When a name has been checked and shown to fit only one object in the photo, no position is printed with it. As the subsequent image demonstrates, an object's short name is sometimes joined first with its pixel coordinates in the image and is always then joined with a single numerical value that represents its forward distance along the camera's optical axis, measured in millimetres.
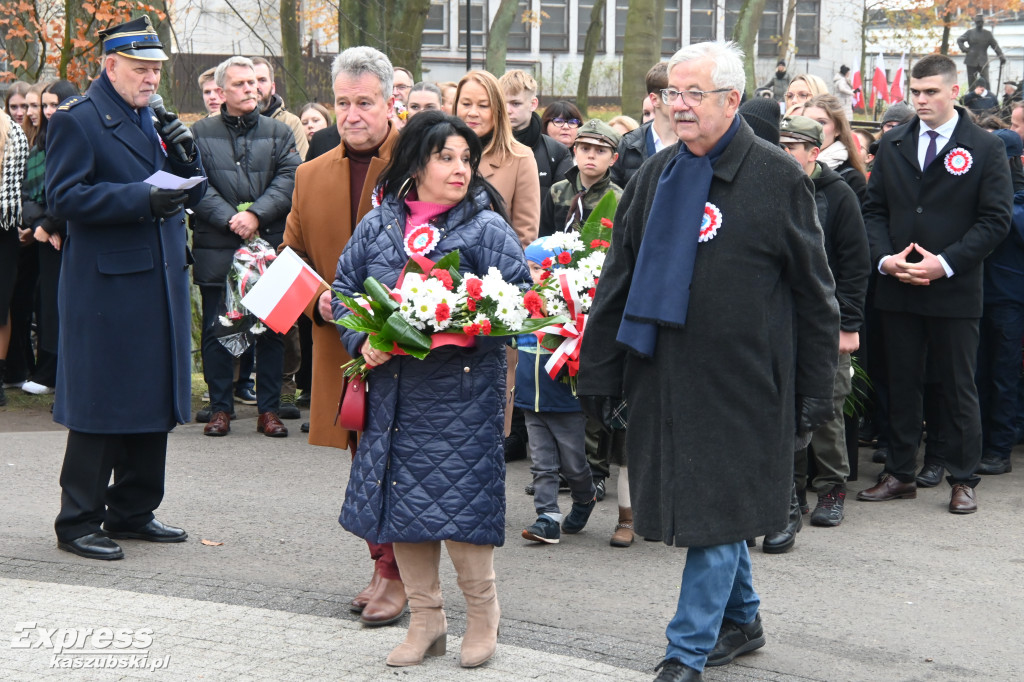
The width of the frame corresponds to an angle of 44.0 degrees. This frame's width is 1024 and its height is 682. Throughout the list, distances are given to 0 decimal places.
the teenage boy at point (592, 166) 7121
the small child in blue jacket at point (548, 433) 6430
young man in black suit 7219
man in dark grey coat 4355
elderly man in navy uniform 6000
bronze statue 28969
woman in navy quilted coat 4652
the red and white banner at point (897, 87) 24856
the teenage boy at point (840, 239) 6535
